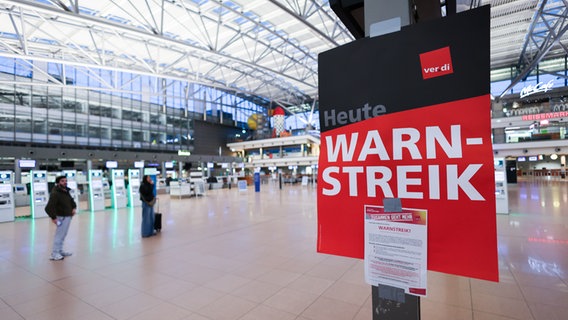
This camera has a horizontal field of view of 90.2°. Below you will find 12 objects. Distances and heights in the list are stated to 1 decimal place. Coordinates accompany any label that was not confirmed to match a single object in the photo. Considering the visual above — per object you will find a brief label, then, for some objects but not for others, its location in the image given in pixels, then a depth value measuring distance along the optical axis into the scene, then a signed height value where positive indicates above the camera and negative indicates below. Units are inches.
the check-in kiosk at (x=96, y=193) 479.2 -39.9
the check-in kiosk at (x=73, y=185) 468.8 -23.6
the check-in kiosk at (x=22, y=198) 573.3 -53.1
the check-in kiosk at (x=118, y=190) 511.8 -37.0
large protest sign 43.7 +4.4
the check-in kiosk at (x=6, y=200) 385.0 -38.3
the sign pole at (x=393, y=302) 50.5 -26.6
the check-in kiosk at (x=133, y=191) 544.4 -42.4
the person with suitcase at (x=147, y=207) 277.6 -38.1
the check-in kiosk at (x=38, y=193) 415.8 -32.3
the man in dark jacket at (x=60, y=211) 215.9 -31.2
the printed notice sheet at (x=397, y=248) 48.1 -15.0
